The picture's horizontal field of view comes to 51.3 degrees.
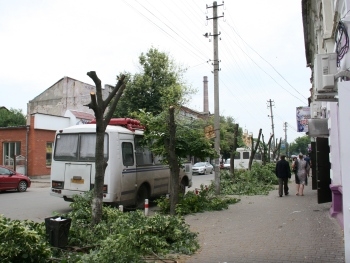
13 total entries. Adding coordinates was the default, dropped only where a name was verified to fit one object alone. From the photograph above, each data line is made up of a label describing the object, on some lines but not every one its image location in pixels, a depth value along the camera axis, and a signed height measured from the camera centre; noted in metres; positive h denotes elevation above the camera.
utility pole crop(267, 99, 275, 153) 59.81 +9.85
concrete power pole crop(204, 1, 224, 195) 16.11 +3.05
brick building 26.94 +1.56
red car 18.14 -0.97
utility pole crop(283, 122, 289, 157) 81.50 +8.27
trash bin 6.19 -1.18
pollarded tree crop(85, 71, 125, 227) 7.09 +0.28
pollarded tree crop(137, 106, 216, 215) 10.60 +0.69
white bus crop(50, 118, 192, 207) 10.68 -0.04
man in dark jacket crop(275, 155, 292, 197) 15.47 -0.34
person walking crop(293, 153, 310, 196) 15.08 -0.21
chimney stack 60.09 +11.20
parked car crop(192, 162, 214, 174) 37.91 -0.58
